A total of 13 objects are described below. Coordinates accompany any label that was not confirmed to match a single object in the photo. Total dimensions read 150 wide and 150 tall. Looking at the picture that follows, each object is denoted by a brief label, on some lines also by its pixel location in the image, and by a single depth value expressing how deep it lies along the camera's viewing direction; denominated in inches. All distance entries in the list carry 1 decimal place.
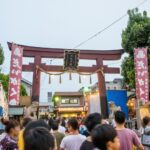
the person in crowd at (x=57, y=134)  129.6
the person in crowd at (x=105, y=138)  56.8
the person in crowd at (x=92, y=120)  79.4
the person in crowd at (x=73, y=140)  98.5
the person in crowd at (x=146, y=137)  120.0
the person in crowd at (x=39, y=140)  46.9
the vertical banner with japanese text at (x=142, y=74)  339.8
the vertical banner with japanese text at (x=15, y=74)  359.8
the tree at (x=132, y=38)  384.8
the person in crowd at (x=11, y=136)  91.6
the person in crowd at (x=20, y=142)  66.4
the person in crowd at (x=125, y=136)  90.3
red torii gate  409.9
